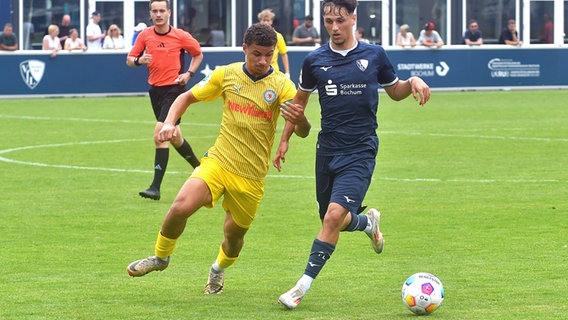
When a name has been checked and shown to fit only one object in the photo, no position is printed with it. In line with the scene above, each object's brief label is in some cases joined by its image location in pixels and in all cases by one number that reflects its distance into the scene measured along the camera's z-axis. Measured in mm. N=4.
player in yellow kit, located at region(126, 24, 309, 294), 17540
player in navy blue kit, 17873
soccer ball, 16113
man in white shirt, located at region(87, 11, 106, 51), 72222
